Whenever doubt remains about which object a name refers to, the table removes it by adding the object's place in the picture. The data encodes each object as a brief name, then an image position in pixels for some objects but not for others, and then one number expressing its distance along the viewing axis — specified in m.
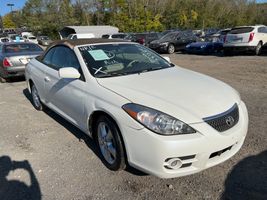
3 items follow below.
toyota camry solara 1.93
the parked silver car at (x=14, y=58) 6.44
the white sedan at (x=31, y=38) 27.60
